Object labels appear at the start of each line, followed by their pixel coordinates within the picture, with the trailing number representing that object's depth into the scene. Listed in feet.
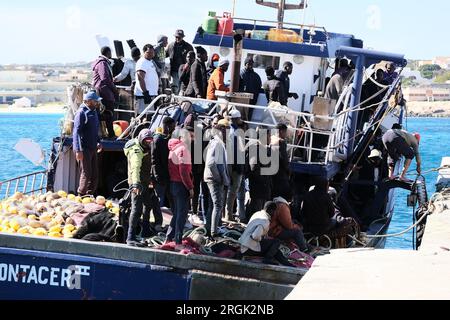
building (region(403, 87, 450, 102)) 472.03
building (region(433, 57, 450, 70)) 526.98
